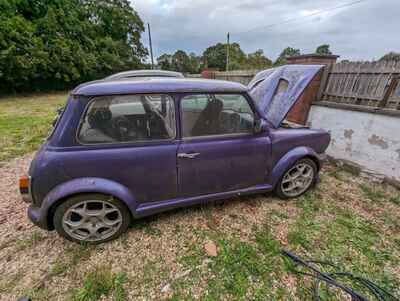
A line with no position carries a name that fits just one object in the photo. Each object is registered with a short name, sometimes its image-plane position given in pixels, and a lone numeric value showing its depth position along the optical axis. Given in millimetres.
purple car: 1709
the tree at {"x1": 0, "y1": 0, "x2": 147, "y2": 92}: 12383
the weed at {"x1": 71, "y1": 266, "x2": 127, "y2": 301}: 1588
